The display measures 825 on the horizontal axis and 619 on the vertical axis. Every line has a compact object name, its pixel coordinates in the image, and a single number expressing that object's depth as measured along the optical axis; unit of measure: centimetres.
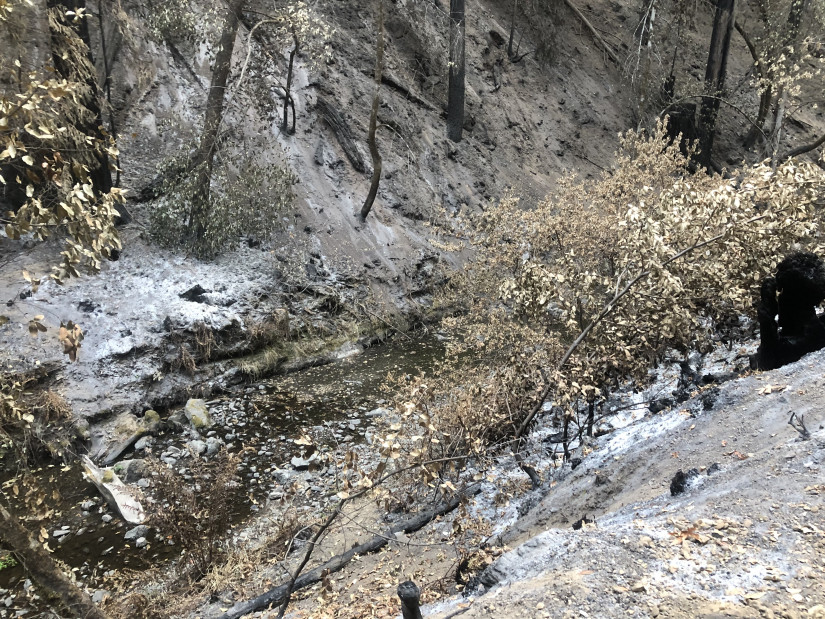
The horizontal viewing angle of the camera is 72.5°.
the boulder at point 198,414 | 897
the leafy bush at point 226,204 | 1145
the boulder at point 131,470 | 776
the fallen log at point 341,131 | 1552
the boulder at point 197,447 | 827
